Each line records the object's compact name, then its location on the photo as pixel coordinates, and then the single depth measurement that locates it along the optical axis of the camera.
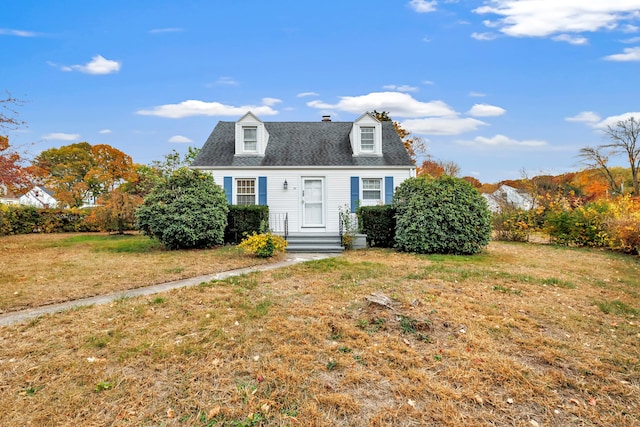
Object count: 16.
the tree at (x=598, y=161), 30.11
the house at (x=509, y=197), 17.30
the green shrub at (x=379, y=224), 12.02
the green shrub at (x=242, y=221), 12.19
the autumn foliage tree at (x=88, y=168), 34.78
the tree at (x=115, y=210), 15.26
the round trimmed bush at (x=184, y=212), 10.77
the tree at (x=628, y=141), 28.75
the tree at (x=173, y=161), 23.59
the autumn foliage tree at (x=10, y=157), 11.32
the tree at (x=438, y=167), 30.58
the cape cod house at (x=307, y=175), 14.44
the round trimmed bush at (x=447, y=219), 10.34
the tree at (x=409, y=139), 24.81
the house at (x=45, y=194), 25.15
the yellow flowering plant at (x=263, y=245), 9.21
